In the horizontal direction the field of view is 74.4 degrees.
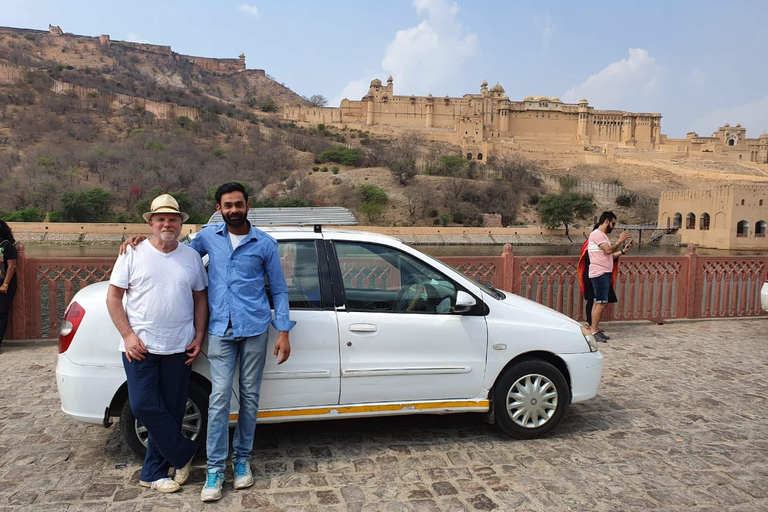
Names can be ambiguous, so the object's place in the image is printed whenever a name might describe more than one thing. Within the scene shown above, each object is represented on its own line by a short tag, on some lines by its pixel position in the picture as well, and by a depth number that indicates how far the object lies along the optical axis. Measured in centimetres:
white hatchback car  351
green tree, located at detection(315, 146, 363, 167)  6950
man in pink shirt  741
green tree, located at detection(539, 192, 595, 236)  5334
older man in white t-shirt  311
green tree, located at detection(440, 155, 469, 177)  6900
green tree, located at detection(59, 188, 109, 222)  4347
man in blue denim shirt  322
